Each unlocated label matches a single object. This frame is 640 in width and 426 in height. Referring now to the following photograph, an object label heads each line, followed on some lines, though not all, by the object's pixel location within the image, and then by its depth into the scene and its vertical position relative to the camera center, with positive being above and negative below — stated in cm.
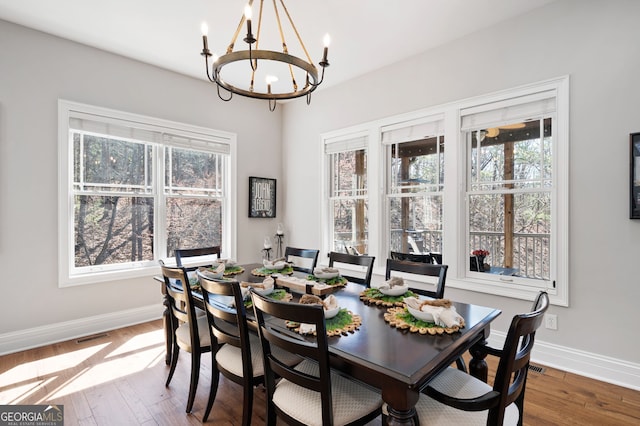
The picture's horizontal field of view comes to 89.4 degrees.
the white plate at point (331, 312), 166 -53
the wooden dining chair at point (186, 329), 212 -85
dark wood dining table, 120 -59
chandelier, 196 +112
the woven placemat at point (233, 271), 286 -54
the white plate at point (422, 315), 162 -53
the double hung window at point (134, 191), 346 +24
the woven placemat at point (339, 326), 153 -57
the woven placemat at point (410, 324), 153 -56
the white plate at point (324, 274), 255 -50
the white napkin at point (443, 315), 156 -51
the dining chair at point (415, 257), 355 -51
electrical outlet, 279 -96
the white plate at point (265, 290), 205 -51
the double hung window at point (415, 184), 361 +31
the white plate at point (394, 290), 208 -51
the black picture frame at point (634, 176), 241 +26
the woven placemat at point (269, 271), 277 -53
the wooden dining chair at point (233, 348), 173 -84
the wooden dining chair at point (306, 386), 132 -84
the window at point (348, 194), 434 +23
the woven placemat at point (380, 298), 196 -56
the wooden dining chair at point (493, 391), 123 -77
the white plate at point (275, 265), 293 -50
